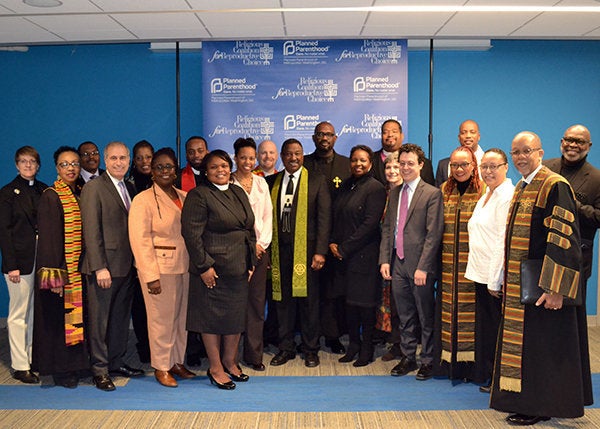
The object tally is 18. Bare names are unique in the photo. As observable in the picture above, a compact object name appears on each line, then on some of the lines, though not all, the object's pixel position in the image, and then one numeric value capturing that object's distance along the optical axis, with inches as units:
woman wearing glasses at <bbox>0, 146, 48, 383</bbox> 159.9
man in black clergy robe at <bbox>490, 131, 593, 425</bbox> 120.0
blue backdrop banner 219.0
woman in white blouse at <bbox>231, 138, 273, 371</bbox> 159.8
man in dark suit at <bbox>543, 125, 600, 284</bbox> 144.0
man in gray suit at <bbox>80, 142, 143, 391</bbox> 146.3
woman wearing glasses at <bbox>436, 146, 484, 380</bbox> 148.4
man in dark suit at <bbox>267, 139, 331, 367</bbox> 165.5
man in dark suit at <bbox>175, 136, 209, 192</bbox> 177.2
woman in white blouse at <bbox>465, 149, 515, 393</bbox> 135.0
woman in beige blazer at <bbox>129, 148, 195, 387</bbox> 145.5
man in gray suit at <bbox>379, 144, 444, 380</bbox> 152.6
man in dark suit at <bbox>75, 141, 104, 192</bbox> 171.3
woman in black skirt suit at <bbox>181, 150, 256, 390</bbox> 142.7
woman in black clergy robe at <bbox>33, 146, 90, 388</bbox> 146.4
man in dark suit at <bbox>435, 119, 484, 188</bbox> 185.0
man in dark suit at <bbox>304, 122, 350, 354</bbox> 172.2
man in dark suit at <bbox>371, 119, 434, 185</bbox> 181.3
